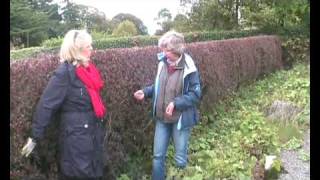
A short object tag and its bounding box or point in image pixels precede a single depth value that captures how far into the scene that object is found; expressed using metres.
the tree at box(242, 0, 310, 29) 12.65
